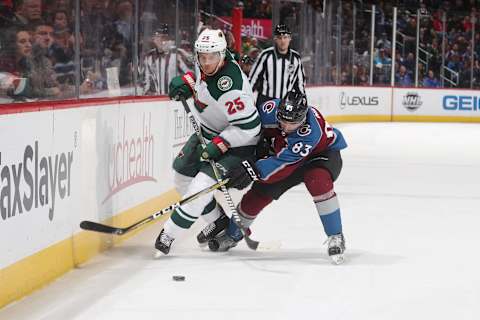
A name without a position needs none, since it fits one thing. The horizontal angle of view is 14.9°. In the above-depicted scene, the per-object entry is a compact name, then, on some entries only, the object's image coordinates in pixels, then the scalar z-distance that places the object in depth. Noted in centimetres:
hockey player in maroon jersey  872
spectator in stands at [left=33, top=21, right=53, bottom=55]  875
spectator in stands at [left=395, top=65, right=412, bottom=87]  3439
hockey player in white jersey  890
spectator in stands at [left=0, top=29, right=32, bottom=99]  797
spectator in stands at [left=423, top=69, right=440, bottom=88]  3472
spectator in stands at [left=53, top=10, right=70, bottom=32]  928
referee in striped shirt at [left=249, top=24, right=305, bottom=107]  1447
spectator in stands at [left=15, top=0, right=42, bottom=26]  834
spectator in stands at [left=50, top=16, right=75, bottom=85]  932
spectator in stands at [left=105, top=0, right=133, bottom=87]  1160
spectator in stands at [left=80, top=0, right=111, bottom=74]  1034
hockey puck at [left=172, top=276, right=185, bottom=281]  802
